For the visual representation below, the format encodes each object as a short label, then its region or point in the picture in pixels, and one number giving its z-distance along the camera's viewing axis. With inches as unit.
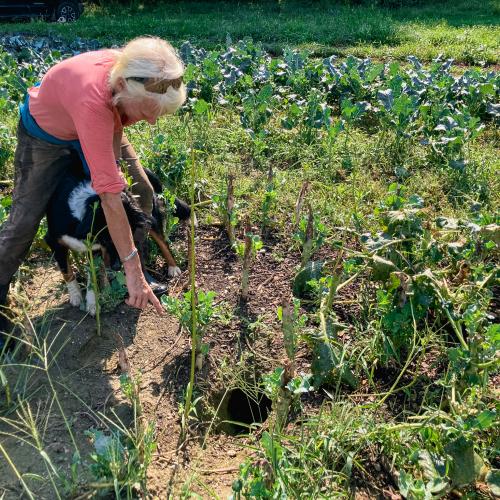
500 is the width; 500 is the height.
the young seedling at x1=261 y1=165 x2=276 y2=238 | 163.2
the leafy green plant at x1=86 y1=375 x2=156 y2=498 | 91.0
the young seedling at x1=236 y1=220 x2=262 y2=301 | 133.9
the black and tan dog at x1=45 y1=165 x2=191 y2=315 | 124.2
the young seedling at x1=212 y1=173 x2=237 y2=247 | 154.3
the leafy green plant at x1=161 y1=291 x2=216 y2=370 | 120.7
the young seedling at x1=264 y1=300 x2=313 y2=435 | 99.4
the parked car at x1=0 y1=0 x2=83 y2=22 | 484.7
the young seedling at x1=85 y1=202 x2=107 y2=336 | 117.3
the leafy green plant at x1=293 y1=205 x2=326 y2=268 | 136.8
